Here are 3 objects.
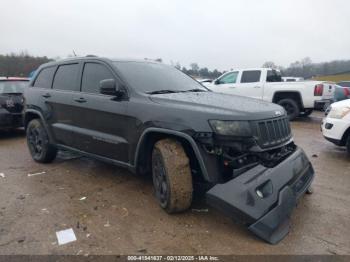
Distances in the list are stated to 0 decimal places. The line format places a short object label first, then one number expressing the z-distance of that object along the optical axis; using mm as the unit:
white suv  5527
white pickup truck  10203
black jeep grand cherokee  2855
